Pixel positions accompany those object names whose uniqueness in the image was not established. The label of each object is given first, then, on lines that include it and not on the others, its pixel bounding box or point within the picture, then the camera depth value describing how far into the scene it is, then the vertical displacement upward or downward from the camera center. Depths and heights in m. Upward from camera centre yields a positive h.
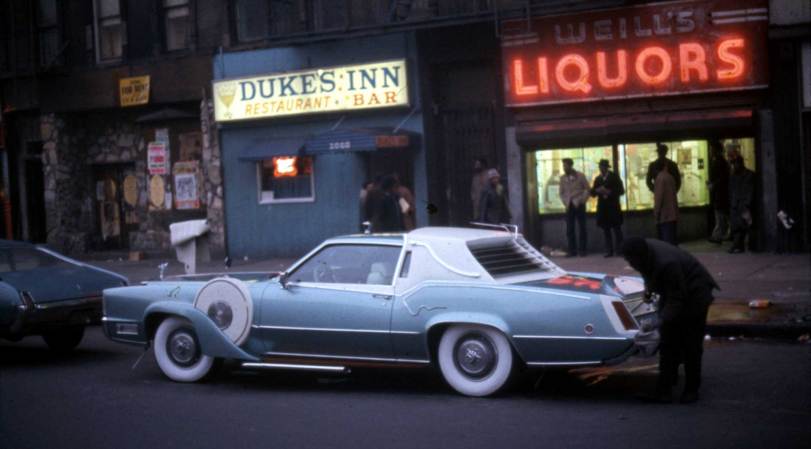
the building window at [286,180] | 22.77 +0.34
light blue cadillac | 8.73 -1.04
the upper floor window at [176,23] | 24.28 +3.94
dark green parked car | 11.61 -0.90
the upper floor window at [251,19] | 22.83 +3.71
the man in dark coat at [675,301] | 8.49 -0.98
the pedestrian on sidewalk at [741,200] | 18.16 -0.48
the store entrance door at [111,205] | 26.23 +0.01
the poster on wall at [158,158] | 24.84 +1.02
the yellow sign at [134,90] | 24.42 +2.54
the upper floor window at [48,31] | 26.14 +4.22
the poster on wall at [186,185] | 24.59 +0.36
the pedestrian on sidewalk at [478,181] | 19.59 +0.08
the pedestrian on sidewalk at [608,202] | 19.03 -0.42
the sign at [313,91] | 21.06 +2.05
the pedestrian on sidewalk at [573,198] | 19.48 -0.32
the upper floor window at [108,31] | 25.33 +4.01
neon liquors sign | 17.95 +2.11
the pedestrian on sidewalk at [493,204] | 18.44 -0.32
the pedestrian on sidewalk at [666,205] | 17.64 -0.48
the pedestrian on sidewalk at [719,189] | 18.94 -0.30
